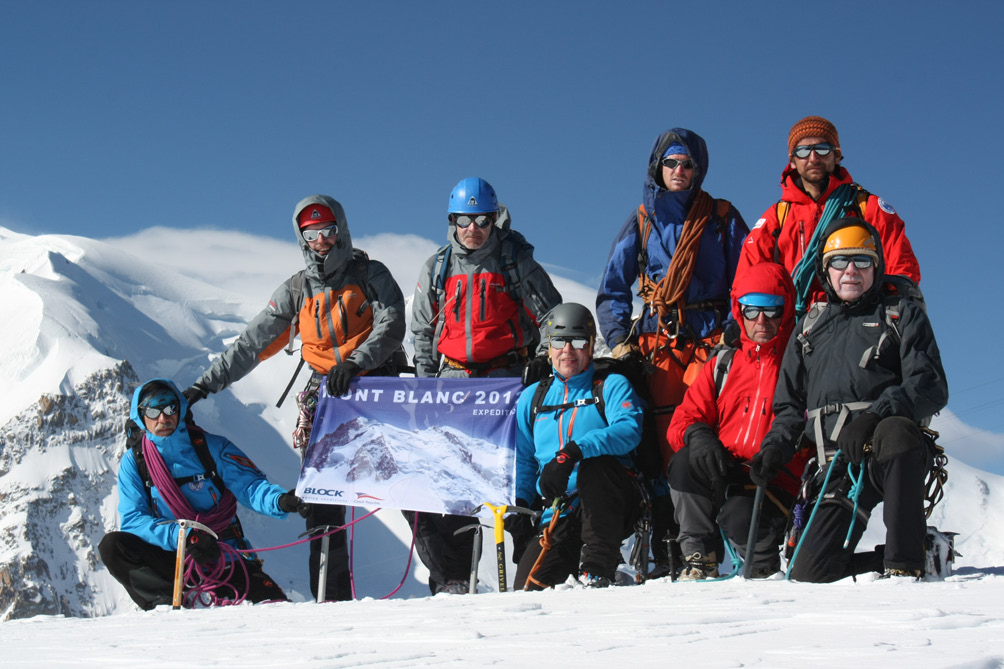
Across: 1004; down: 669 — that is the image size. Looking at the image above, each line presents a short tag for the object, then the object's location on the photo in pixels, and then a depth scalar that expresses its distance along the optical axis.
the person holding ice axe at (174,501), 6.76
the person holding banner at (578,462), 5.52
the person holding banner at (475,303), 6.91
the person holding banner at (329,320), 7.11
